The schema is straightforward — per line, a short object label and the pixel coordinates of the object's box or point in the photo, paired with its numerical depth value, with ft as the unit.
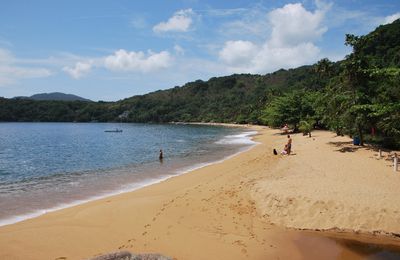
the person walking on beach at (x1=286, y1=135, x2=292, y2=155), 98.94
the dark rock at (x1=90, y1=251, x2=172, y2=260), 28.43
